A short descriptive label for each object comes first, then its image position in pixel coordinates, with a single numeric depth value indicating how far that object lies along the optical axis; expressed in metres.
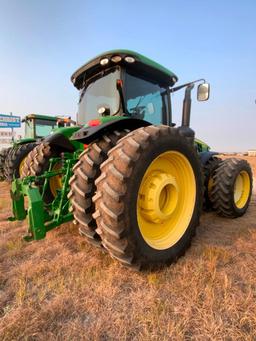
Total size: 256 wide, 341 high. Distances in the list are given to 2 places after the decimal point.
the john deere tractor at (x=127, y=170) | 1.83
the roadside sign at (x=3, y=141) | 14.97
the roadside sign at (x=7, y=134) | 15.43
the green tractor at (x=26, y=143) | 6.27
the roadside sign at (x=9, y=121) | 15.77
